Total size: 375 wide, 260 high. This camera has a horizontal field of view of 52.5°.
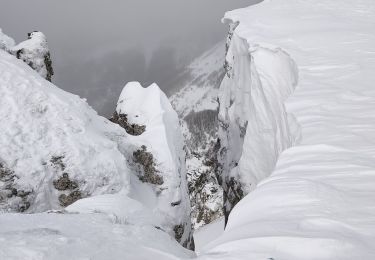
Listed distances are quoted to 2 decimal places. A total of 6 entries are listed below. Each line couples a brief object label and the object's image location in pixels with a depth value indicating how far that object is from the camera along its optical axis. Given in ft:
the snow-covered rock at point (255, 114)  42.82
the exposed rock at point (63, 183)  47.44
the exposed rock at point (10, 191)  44.29
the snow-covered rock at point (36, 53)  68.14
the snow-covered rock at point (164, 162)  57.88
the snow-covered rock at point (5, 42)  65.42
